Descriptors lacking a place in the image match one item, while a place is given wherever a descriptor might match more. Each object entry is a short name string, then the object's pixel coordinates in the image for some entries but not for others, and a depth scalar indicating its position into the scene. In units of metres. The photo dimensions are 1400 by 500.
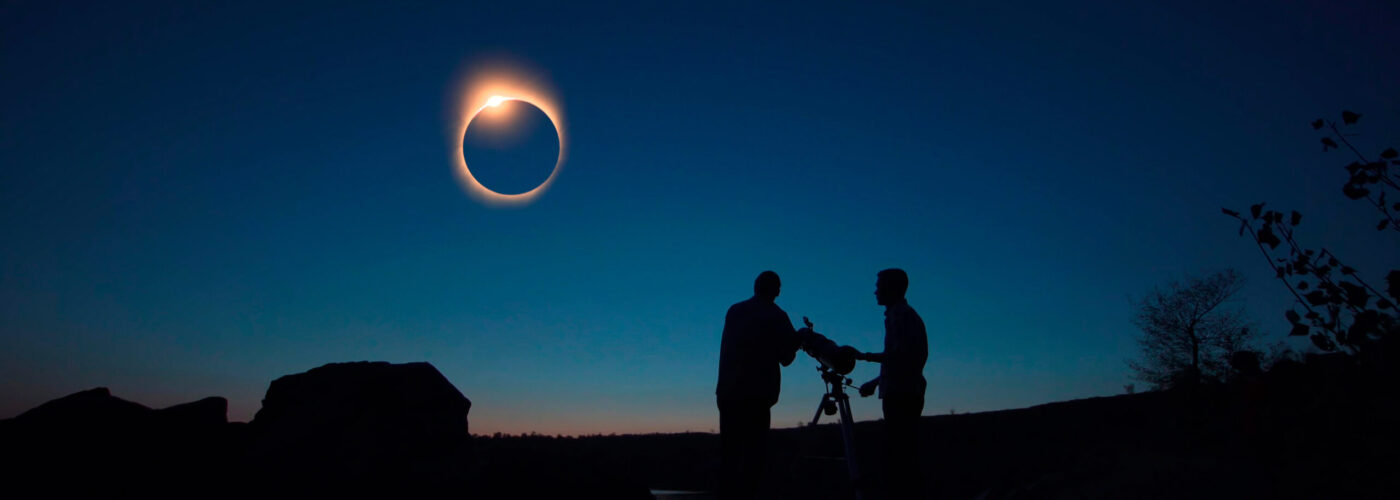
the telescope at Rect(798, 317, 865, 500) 5.47
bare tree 34.12
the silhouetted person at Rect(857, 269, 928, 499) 5.64
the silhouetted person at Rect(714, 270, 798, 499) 5.64
